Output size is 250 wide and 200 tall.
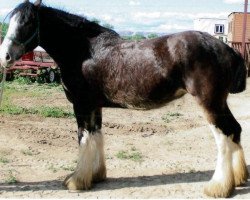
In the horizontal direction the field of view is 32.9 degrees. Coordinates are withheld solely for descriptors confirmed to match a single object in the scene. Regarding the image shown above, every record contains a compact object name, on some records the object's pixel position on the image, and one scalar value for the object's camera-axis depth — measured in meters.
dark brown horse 4.99
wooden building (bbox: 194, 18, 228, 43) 63.94
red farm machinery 17.81
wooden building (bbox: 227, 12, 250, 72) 43.22
